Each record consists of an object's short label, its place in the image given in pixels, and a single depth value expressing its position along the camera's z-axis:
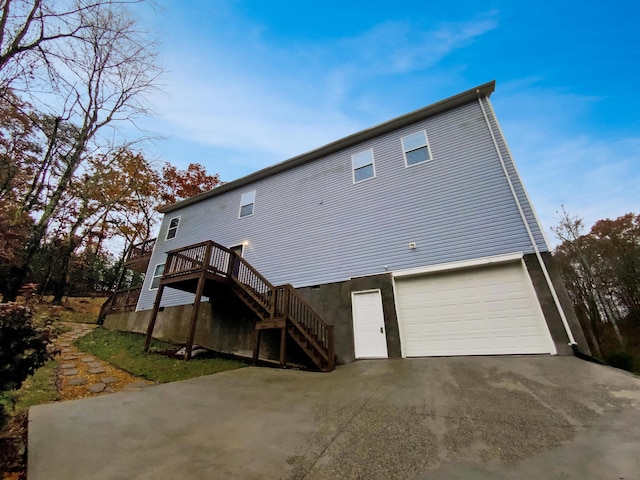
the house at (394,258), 6.40
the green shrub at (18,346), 2.72
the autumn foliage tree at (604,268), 16.39
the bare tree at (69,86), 5.59
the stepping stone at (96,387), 5.01
